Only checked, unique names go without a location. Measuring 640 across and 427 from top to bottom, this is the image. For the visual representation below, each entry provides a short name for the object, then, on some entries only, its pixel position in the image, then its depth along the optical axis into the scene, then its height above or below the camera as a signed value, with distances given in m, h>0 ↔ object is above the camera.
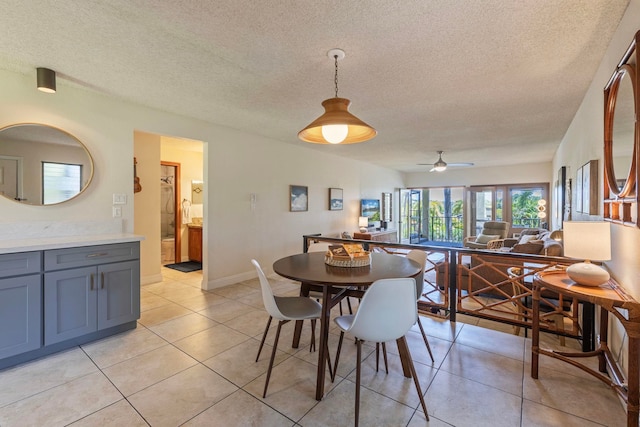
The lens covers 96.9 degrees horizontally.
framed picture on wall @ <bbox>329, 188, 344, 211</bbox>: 6.37 +0.32
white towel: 5.81 +0.04
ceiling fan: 5.71 +0.97
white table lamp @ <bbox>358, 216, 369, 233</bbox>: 7.11 -0.24
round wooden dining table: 1.74 -0.40
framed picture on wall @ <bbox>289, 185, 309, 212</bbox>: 5.36 +0.29
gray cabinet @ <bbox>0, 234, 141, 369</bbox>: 2.11 -0.66
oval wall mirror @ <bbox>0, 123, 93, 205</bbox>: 2.48 +0.45
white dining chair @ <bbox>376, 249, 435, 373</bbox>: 2.09 -0.54
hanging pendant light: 1.82 +0.62
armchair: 6.76 -0.50
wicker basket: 2.12 -0.36
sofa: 3.21 -0.42
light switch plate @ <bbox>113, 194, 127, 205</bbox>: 3.10 +0.15
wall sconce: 2.42 +1.14
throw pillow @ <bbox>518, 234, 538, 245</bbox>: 4.78 -0.43
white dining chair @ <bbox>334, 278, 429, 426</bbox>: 1.54 -0.56
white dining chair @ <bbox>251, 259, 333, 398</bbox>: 1.86 -0.69
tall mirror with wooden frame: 1.55 +0.45
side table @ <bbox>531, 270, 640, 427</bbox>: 1.41 -0.65
